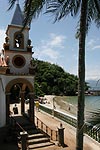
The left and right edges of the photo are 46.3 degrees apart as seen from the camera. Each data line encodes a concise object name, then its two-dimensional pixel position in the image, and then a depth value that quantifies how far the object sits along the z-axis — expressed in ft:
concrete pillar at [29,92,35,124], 28.00
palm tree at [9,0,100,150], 12.01
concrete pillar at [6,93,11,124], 26.77
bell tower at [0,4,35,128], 26.82
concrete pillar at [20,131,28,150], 19.62
